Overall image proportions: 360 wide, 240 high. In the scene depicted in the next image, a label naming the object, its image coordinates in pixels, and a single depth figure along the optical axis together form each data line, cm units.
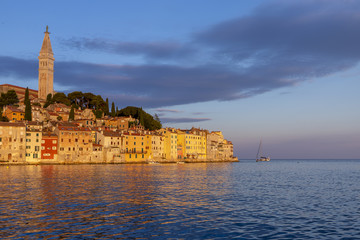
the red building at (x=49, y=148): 9400
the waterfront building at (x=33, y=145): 9169
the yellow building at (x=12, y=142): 8844
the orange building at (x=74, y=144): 9688
